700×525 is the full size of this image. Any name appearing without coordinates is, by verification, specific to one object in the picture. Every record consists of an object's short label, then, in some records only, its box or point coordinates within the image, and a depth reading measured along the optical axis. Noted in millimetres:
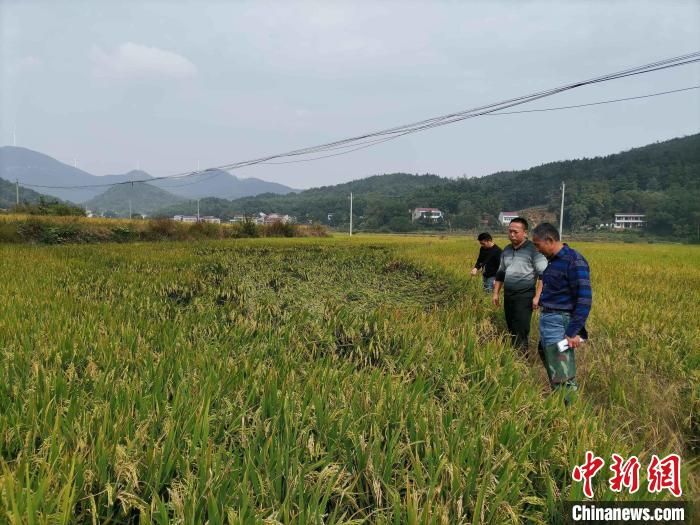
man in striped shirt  2846
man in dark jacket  5750
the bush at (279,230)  30203
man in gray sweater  3801
